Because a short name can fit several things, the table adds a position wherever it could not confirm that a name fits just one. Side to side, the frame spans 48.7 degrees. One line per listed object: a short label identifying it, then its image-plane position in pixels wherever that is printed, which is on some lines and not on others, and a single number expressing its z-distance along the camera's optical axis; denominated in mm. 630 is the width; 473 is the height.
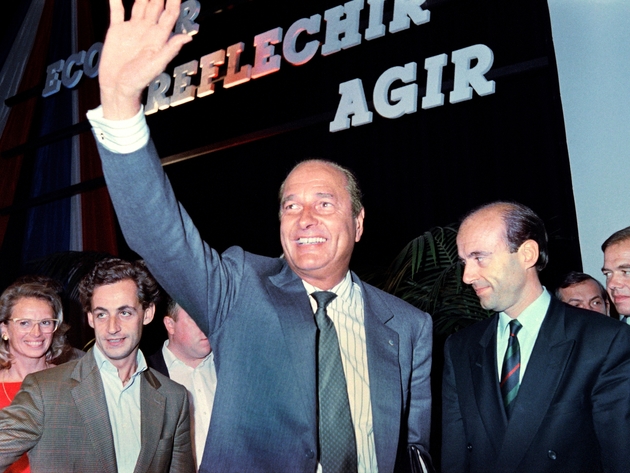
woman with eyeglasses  3088
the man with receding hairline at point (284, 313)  1411
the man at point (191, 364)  3215
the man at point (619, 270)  2863
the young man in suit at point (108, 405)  2348
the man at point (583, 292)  3549
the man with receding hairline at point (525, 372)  2045
